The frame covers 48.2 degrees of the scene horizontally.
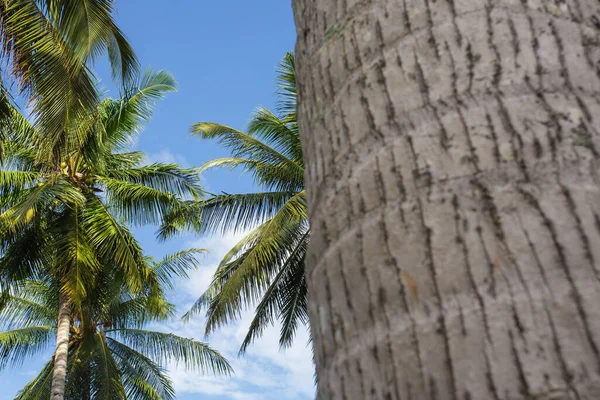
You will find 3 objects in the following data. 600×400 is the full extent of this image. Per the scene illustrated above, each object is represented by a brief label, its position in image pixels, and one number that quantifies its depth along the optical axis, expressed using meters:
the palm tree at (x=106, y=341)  14.87
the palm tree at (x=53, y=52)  7.42
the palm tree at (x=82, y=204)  12.16
